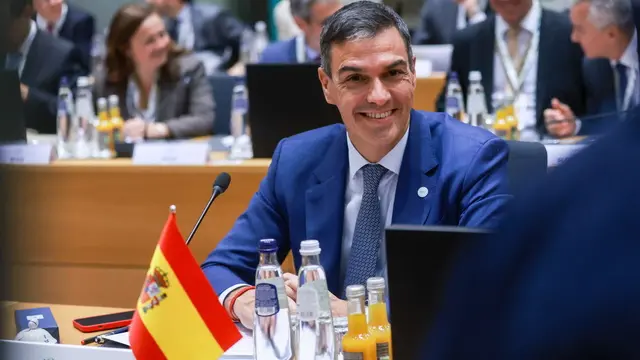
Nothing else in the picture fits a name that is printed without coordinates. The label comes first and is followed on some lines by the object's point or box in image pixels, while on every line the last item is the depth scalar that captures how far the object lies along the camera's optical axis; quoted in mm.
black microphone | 4141
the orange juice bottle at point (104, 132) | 7957
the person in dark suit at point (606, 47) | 7851
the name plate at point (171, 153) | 6903
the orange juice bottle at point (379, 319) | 3054
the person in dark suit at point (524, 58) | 8395
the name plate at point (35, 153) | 6878
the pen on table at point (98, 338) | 3833
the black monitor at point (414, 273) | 2422
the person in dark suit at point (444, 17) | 12518
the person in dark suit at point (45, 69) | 9951
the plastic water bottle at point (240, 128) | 7285
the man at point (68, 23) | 13360
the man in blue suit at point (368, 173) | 4321
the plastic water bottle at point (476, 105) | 7570
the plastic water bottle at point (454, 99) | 7412
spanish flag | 3225
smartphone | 4084
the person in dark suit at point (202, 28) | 14442
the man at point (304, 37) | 9428
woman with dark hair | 8989
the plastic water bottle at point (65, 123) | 8006
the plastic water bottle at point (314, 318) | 3206
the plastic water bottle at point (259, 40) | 13042
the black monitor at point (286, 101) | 6524
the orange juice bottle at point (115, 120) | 8282
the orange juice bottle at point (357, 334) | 3078
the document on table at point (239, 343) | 3526
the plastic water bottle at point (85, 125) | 7851
